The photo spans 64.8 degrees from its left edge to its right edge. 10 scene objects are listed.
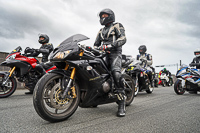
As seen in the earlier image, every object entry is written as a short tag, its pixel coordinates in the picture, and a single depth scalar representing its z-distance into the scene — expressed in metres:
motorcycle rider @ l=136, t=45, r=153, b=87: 7.08
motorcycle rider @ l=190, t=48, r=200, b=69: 7.42
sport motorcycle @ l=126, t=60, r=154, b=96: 6.25
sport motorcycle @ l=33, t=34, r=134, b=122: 2.22
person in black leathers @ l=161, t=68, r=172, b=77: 16.92
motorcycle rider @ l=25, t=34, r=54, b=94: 5.89
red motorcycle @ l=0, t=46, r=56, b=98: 5.00
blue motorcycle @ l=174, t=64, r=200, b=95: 6.61
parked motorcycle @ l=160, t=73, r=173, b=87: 15.80
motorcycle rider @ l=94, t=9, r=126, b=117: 3.08
